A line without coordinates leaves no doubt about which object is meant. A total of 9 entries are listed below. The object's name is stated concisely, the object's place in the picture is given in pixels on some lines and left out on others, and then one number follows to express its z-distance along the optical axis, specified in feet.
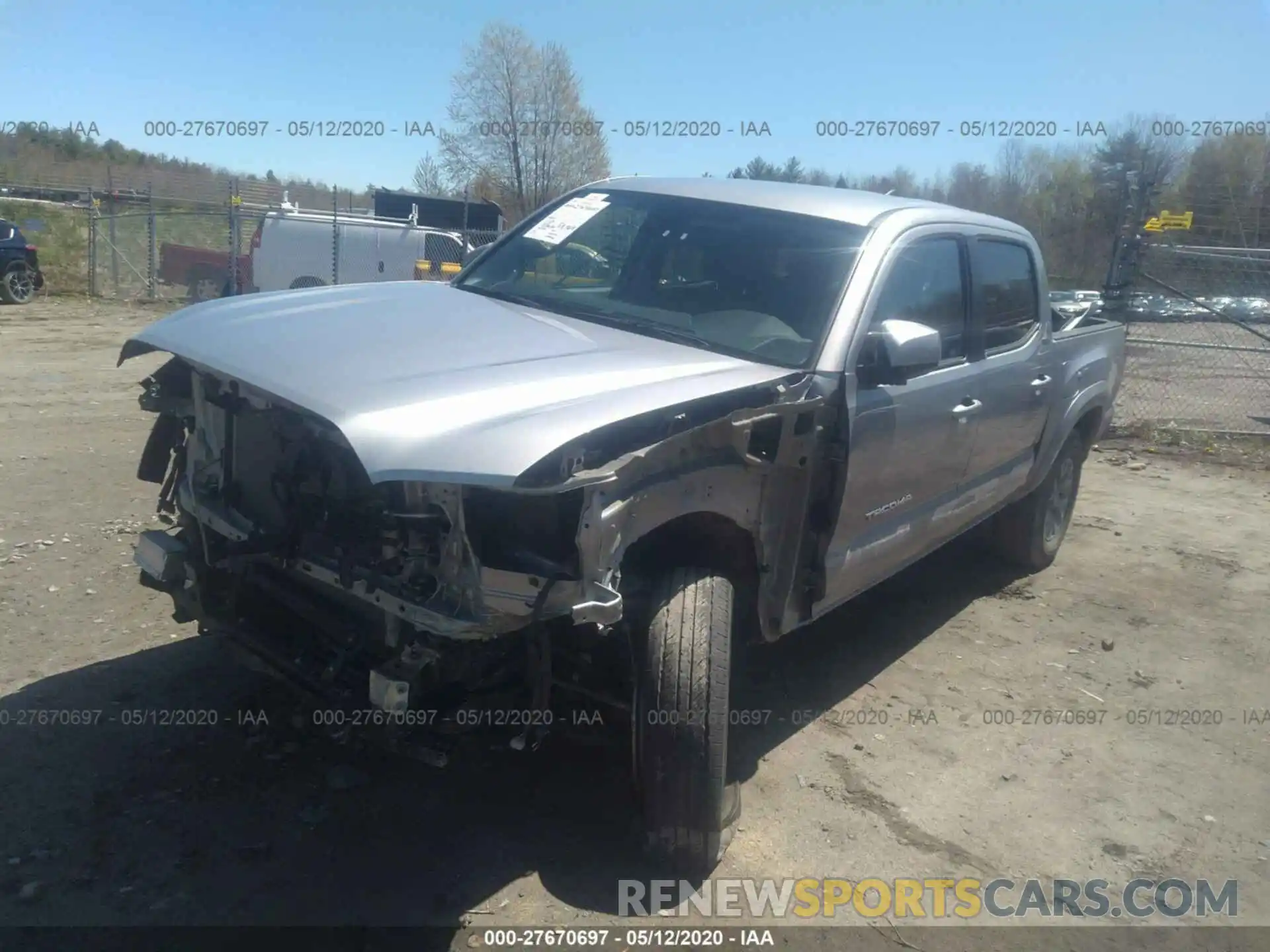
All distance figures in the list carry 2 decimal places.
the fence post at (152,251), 59.47
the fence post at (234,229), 55.31
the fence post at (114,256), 63.46
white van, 51.78
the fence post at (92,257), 61.33
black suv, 55.62
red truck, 60.80
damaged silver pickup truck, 8.98
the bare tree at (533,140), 72.43
